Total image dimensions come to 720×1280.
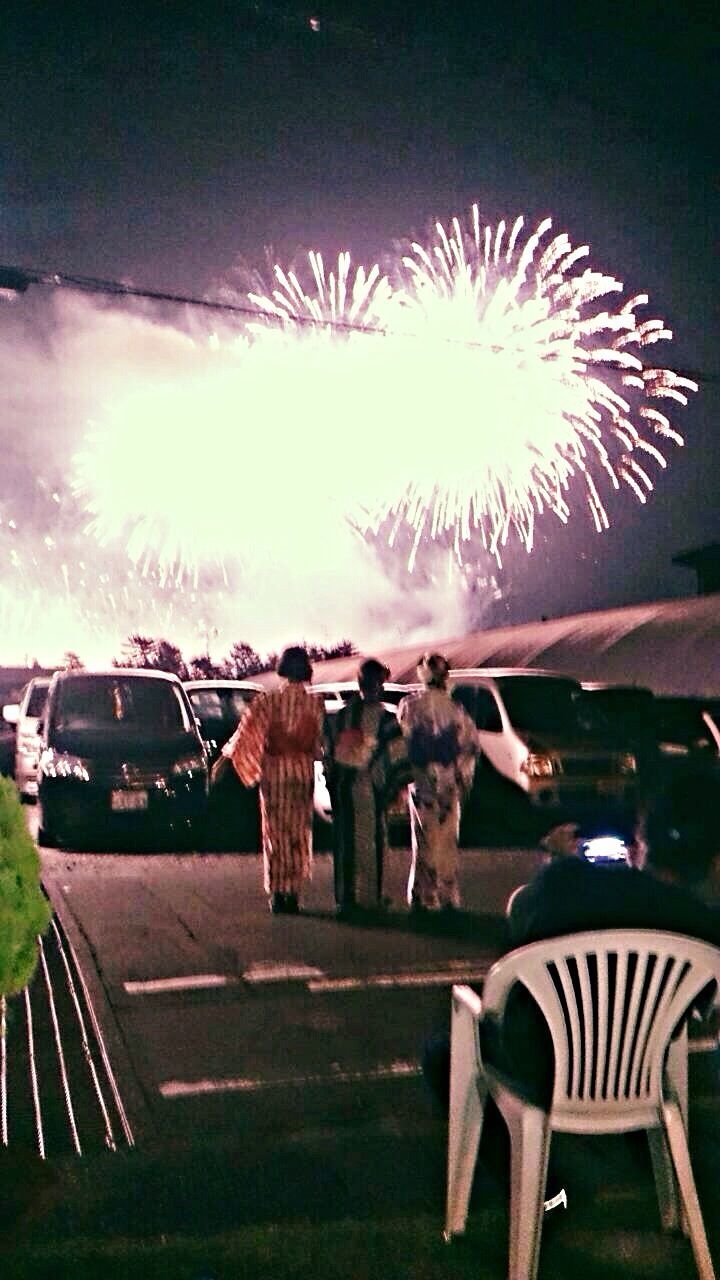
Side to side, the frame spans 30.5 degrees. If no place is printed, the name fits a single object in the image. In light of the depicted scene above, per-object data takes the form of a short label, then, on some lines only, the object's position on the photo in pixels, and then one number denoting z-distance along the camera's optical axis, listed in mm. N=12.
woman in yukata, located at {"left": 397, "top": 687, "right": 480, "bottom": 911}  8594
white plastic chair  3451
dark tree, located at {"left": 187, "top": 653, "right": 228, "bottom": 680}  92000
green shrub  3949
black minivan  12461
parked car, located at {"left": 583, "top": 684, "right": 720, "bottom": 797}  12484
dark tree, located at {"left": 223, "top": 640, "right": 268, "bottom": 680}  90250
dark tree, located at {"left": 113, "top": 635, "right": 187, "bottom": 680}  94562
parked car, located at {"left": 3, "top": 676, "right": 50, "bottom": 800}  15477
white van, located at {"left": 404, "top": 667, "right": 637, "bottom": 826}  12719
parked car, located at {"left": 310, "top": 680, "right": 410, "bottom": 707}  14875
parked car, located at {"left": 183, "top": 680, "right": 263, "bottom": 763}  16797
